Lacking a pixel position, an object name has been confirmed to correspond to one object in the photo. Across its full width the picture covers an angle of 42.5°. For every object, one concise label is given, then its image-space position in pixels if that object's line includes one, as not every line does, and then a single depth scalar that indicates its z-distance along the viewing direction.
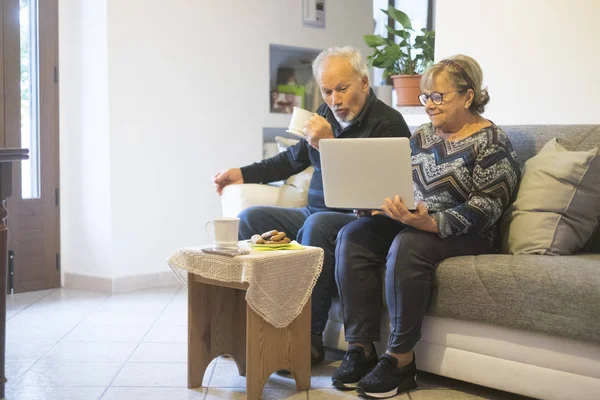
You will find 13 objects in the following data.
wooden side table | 2.28
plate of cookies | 2.39
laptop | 2.30
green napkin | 2.37
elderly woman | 2.35
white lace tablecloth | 2.23
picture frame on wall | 4.88
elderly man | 2.67
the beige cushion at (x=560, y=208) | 2.42
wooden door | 4.01
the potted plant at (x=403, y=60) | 3.87
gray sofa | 2.08
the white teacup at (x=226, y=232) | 2.31
